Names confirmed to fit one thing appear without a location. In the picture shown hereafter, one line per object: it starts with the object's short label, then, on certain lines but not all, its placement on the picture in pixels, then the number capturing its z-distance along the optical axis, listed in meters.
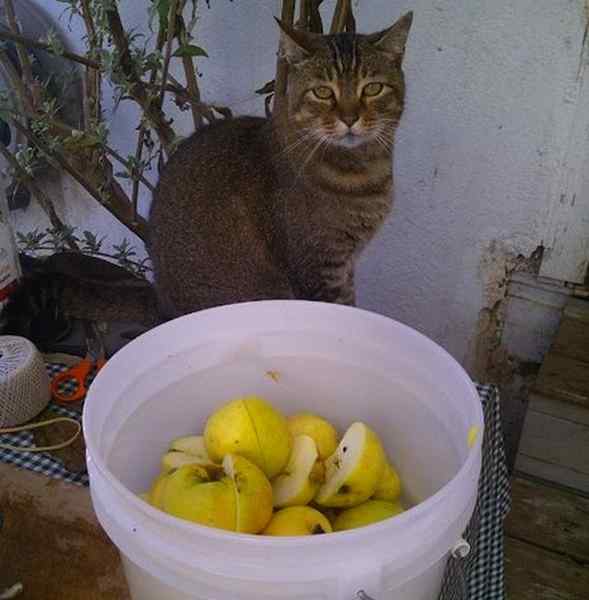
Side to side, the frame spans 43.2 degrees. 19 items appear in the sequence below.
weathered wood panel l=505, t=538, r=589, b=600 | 0.98
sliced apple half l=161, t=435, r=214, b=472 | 0.59
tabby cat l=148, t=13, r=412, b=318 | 0.87
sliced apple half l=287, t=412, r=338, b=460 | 0.62
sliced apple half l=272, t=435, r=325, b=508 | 0.57
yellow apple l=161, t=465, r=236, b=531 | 0.48
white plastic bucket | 0.43
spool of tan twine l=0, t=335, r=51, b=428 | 0.74
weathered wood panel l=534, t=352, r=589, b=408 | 1.00
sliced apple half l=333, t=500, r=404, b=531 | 0.55
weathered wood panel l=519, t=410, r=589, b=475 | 1.04
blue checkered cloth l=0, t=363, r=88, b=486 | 0.71
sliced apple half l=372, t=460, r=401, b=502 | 0.60
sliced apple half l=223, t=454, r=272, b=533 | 0.50
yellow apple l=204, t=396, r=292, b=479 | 0.57
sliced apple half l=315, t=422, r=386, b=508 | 0.57
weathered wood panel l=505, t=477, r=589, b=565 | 1.02
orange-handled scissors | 0.81
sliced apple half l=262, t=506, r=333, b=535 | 0.52
